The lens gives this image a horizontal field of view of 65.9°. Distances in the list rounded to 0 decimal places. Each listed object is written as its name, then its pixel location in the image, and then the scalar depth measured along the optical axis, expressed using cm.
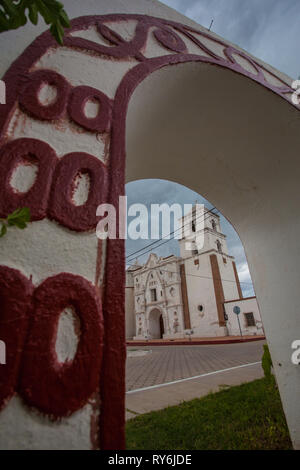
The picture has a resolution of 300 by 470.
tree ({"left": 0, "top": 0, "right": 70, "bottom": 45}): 67
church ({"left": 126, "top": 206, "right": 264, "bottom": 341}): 1801
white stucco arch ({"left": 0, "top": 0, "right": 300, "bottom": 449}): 104
